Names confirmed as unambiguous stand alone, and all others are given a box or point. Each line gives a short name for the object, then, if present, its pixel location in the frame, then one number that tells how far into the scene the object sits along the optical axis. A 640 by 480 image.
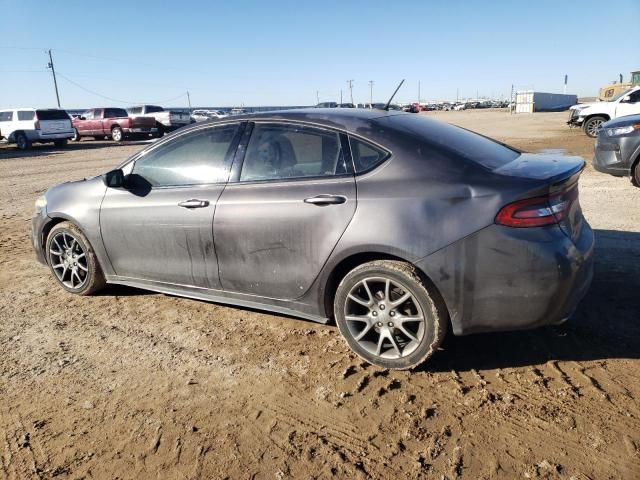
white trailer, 57.84
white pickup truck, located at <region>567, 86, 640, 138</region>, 17.72
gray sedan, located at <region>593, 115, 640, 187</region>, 7.90
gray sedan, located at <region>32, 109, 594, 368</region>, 2.80
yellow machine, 37.97
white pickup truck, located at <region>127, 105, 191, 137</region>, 27.95
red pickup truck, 26.94
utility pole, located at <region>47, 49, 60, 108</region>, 65.25
